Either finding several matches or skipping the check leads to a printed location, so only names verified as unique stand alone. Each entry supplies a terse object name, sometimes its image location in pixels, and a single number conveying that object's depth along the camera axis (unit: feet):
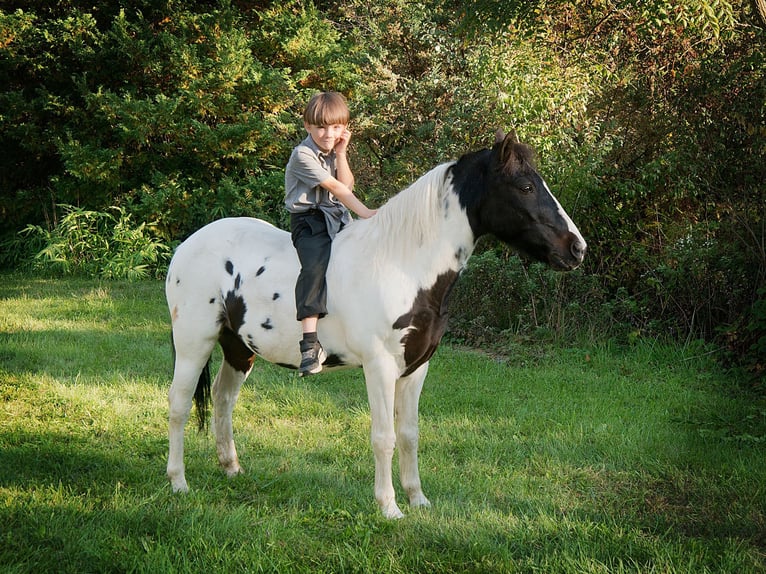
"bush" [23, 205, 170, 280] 41.29
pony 12.63
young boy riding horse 13.30
